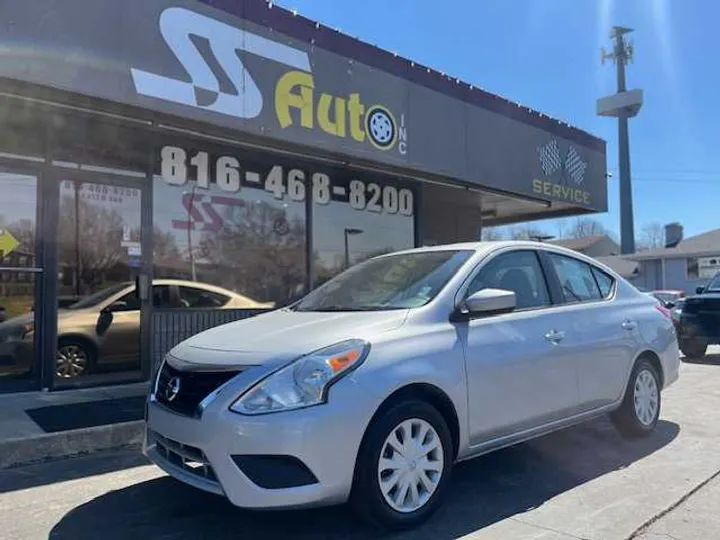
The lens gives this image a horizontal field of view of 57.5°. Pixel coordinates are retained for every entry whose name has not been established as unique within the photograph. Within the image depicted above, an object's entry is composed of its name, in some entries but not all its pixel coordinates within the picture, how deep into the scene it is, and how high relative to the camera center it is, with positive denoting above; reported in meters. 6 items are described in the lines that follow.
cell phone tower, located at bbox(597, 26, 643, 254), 51.75 +15.13
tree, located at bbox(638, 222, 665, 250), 80.32 +6.00
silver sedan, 3.36 -0.52
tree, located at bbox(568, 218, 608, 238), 80.75 +7.76
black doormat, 5.68 -1.09
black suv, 11.80 -0.63
